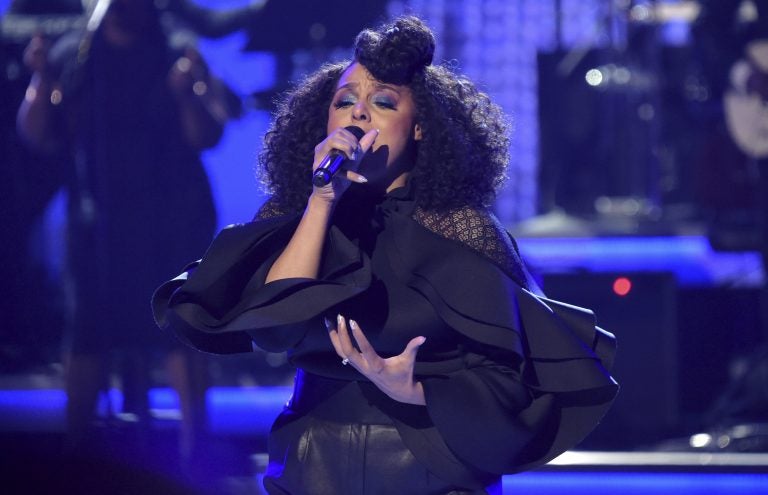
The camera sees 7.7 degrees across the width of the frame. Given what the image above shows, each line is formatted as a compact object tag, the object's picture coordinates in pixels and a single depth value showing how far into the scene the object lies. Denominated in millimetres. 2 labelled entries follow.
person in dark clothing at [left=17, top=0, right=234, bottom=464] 11270
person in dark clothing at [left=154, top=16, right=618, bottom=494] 7908
